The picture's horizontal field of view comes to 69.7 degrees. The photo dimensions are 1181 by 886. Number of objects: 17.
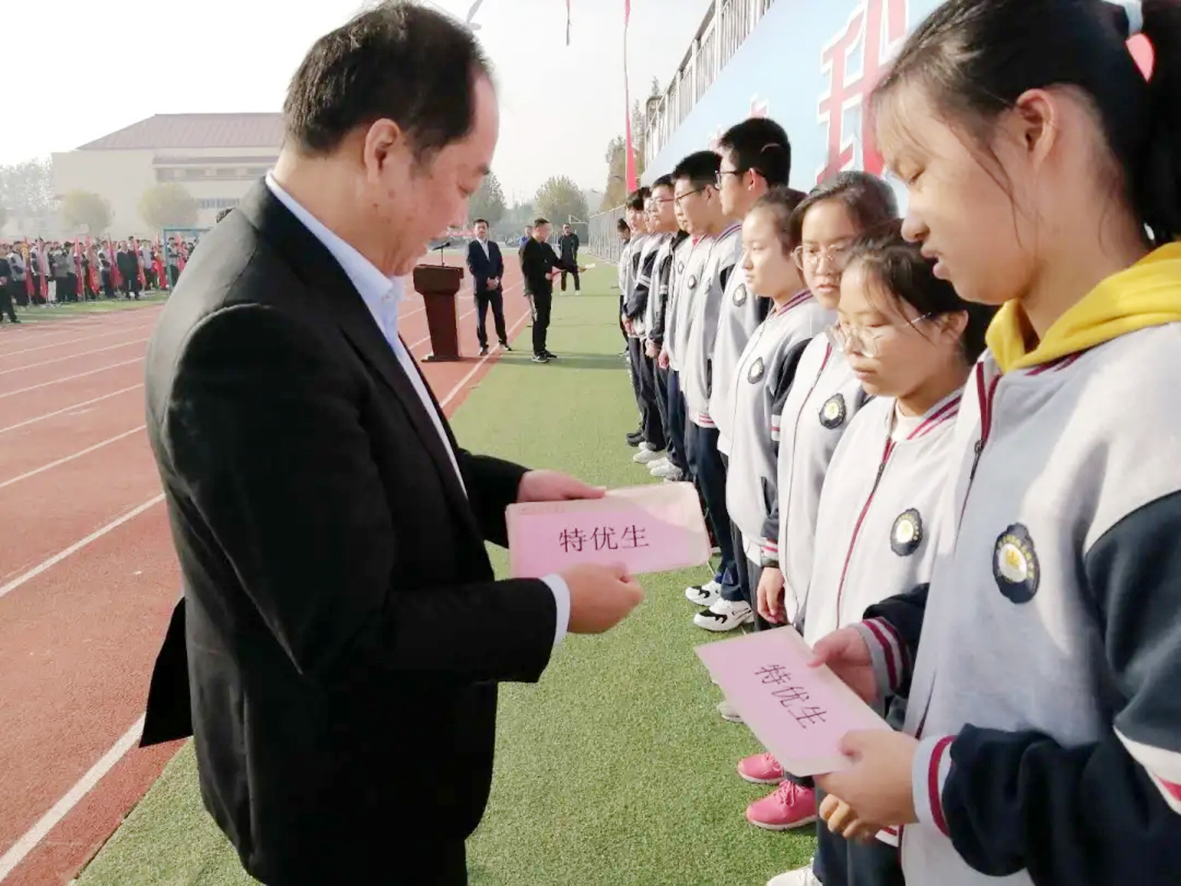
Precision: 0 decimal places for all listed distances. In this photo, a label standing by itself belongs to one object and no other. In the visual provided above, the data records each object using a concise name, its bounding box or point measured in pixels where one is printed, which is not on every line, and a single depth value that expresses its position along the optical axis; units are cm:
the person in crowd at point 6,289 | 1755
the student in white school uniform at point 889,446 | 147
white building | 7481
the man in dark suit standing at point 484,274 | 1077
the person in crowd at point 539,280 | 1057
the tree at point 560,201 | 6862
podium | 1021
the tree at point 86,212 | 6812
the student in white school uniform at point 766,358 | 255
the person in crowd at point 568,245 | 1844
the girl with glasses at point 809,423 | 206
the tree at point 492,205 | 6799
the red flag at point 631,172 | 1897
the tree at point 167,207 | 6919
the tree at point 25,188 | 11019
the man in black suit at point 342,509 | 100
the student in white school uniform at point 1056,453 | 74
